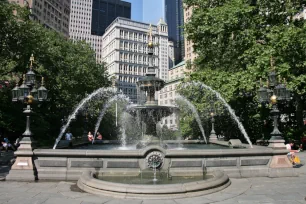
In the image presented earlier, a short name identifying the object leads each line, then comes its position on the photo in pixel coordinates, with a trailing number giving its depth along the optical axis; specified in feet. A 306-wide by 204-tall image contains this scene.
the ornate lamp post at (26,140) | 32.35
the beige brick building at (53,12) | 286.27
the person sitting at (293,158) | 44.70
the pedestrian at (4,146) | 78.92
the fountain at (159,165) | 31.33
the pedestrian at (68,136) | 74.77
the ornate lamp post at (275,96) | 36.88
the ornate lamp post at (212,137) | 71.15
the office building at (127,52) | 369.50
